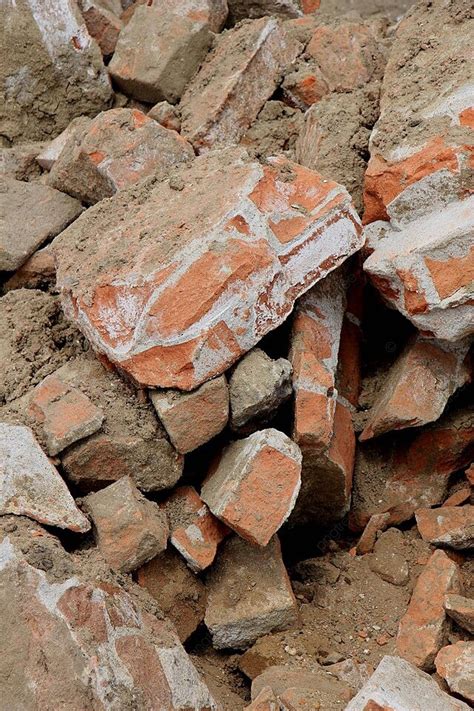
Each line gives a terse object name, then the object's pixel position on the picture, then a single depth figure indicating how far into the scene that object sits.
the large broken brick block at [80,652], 2.50
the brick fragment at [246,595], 3.20
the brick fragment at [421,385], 3.53
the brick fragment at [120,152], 3.94
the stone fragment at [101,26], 4.70
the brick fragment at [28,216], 3.98
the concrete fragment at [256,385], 3.18
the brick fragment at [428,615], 3.00
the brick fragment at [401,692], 2.54
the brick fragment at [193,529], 3.22
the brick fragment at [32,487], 2.97
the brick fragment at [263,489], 3.09
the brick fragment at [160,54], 4.43
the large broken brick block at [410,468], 3.76
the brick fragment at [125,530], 3.02
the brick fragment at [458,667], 2.71
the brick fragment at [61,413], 3.12
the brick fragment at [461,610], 2.98
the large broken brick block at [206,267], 3.10
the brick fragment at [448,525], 3.45
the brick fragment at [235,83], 4.23
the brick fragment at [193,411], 3.13
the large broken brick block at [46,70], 4.43
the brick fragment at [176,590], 3.21
